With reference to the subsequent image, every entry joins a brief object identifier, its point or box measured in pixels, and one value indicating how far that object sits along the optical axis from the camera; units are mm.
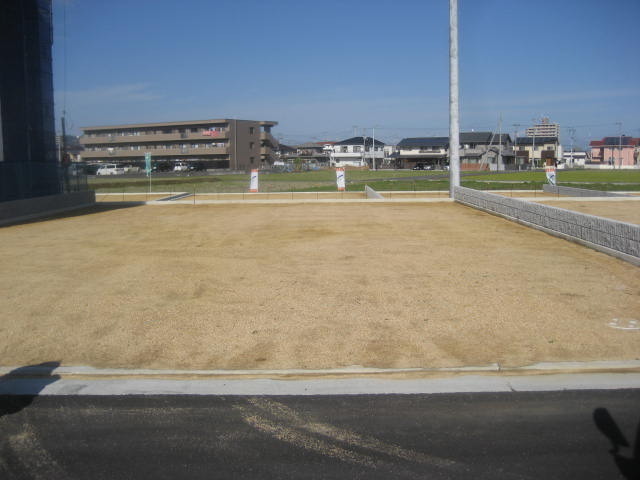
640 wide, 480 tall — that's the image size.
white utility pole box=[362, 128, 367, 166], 127750
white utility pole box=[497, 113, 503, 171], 99775
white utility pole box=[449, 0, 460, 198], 27828
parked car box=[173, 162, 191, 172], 89944
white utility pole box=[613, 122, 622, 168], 129775
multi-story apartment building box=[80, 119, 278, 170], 90125
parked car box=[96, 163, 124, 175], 83156
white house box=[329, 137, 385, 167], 133662
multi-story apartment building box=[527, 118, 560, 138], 189625
